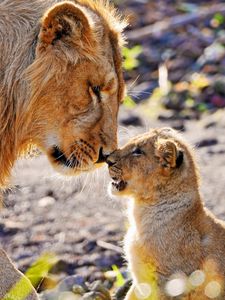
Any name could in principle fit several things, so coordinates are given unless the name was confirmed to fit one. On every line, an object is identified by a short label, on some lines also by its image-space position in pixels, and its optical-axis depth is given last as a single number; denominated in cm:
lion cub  1080
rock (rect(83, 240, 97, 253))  1320
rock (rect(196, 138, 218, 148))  1641
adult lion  1025
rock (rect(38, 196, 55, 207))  1473
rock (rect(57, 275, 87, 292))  1192
